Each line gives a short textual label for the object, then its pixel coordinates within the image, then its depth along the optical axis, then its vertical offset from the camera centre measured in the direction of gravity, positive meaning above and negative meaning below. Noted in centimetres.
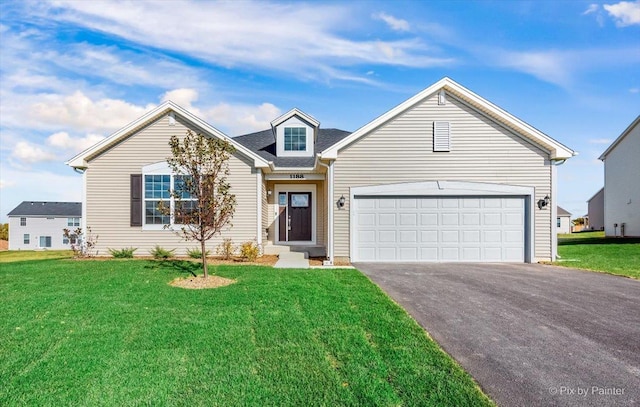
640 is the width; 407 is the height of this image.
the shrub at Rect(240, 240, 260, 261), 1181 -127
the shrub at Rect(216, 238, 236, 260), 1230 -125
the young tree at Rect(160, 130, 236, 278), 818 +61
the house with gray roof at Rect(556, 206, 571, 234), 4388 -127
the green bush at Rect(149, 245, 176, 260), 1261 -139
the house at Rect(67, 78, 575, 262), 1184 +88
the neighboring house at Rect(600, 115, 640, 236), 2070 +168
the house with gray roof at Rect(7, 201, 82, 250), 3788 -121
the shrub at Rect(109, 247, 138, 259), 1263 -141
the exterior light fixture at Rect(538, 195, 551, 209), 1191 +31
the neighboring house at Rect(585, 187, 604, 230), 3347 +3
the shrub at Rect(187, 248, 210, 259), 1244 -138
